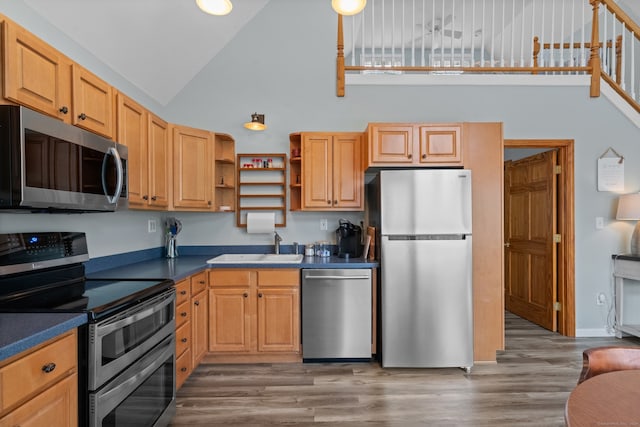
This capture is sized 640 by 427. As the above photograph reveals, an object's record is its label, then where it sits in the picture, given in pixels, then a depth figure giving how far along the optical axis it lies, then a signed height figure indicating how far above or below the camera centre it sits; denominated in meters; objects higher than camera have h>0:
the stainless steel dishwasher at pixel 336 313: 2.85 -0.83
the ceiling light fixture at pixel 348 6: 1.76 +1.14
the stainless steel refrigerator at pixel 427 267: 2.75 -0.42
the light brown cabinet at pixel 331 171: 3.25 +0.45
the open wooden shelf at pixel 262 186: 3.50 +0.34
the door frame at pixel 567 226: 3.51 -0.11
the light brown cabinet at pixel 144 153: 2.30 +0.51
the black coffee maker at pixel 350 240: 3.26 -0.23
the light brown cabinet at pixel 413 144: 2.94 +0.65
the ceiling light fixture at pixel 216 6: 1.82 +1.18
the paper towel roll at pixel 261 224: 3.40 -0.07
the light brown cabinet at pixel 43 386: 1.03 -0.58
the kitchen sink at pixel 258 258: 3.25 -0.41
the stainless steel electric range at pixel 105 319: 1.38 -0.49
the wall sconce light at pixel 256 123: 3.28 +0.94
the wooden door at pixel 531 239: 3.70 -0.28
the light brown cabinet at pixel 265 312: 2.88 -0.83
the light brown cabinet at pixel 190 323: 2.35 -0.82
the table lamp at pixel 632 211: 3.23 +0.04
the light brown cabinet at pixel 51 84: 1.43 +0.68
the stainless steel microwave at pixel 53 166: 1.36 +0.25
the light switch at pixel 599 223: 3.51 -0.08
